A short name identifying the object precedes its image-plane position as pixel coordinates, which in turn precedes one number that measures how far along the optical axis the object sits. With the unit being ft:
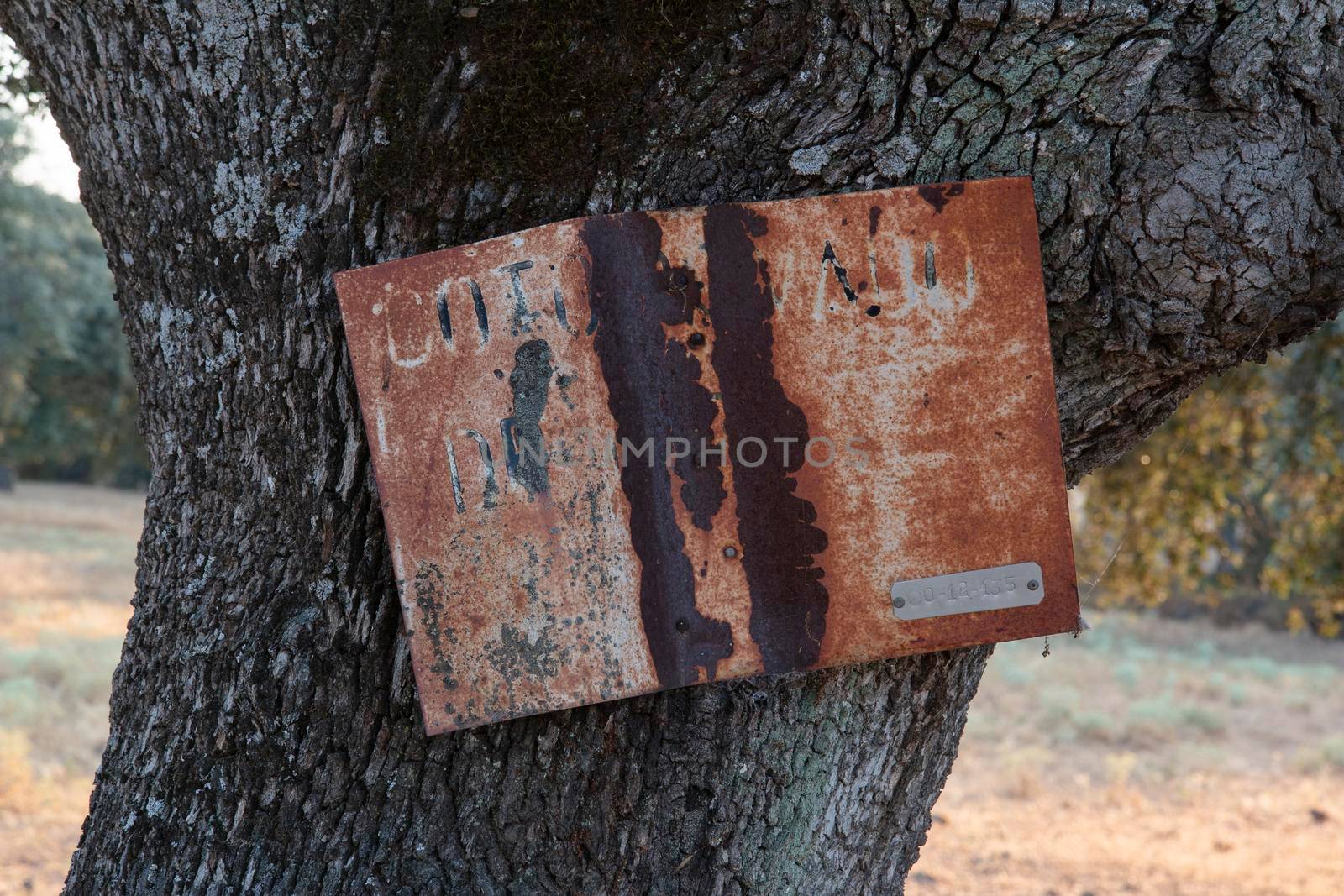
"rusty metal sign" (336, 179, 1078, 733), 8.37
